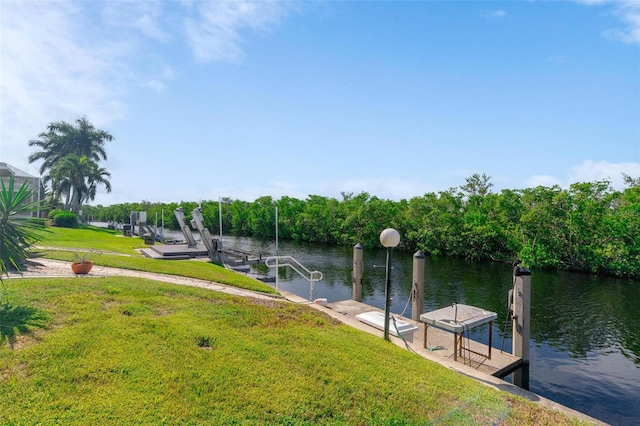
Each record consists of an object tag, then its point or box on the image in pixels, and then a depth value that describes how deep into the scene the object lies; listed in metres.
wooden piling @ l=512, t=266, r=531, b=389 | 7.40
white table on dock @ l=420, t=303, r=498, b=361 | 6.63
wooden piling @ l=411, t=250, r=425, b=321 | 9.64
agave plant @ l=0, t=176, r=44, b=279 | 6.50
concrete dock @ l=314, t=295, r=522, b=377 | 6.97
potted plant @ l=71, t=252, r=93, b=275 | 9.80
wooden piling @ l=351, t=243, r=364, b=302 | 11.58
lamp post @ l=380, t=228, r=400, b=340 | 6.92
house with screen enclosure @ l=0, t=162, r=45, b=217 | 30.73
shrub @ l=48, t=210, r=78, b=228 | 32.34
